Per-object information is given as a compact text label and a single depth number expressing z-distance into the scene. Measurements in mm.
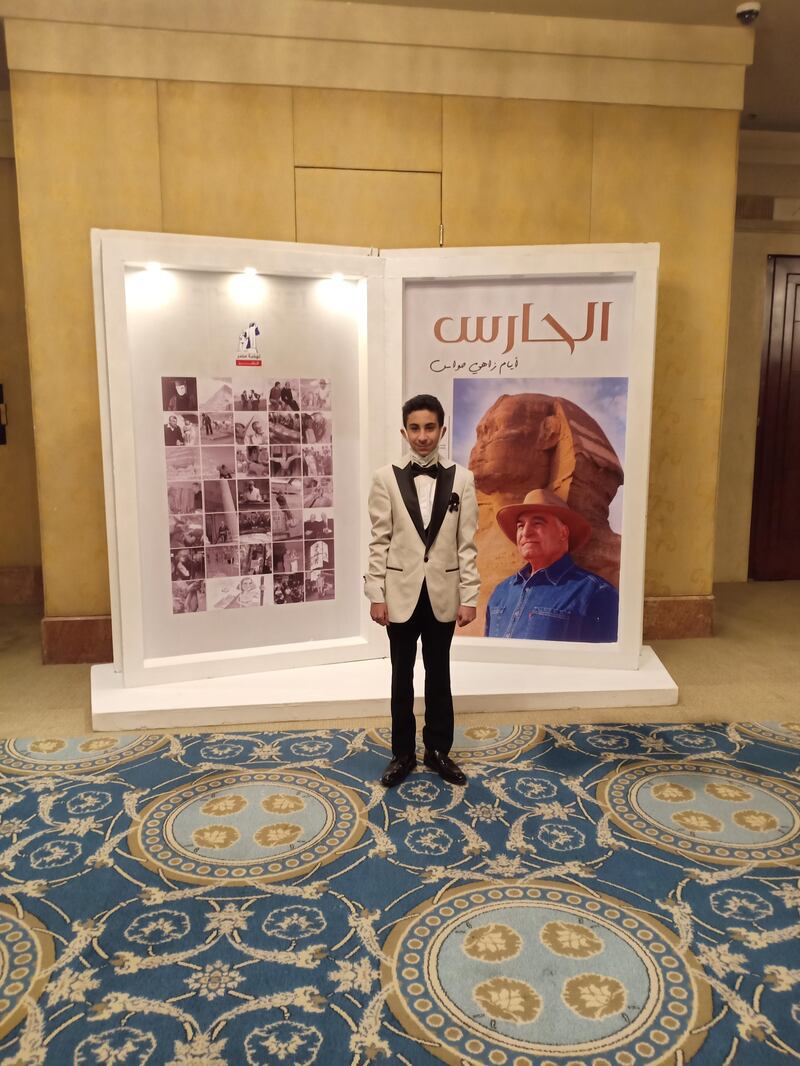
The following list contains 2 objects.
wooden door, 6910
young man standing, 3346
